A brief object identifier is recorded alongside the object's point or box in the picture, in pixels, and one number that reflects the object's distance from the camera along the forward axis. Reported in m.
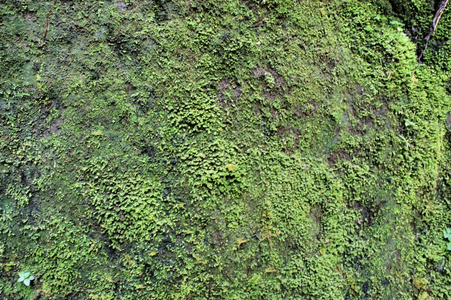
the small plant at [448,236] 0.92
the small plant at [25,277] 0.85
